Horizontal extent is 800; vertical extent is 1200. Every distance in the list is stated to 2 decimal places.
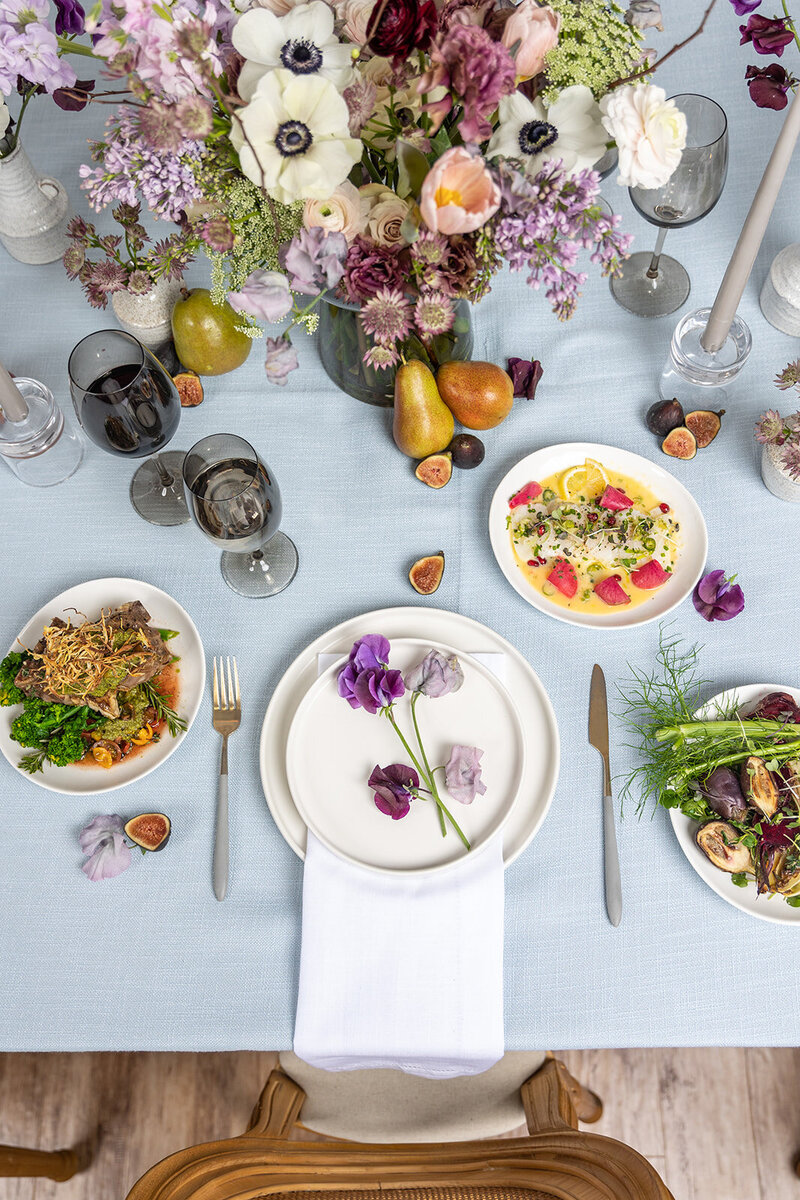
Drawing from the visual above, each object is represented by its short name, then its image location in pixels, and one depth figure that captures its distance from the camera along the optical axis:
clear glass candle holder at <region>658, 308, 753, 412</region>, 1.26
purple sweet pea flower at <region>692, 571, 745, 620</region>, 1.18
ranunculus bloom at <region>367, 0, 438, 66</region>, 0.75
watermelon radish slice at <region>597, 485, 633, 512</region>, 1.24
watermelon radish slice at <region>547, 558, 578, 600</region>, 1.21
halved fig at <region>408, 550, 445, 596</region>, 1.23
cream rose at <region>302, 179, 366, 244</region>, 0.88
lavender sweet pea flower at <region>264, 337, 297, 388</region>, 0.93
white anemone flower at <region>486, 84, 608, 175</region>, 0.89
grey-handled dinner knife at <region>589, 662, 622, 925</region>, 1.08
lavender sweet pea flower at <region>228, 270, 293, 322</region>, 0.88
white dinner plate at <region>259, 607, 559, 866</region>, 1.11
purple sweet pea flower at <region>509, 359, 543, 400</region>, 1.29
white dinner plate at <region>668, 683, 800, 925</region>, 1.06
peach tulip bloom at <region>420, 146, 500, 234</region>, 0.78
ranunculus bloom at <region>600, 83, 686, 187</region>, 0.84
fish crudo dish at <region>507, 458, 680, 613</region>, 1.21
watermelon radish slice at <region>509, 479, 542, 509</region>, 1.25
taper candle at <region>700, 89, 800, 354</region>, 0.95
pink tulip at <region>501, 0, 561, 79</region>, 0.84
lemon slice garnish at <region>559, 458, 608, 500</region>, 1.26
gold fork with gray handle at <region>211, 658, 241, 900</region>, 1.11
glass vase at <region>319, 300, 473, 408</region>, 1.18
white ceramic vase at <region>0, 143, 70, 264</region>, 1.31
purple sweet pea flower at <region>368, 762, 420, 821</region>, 1.07
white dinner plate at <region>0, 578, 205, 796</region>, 1.14
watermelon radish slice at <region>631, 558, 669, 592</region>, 1.20
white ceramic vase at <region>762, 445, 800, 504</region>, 1.22
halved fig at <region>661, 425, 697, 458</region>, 1.27
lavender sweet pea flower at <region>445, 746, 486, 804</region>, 1.08
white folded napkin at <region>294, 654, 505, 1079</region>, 1.04
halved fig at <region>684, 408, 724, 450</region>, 1.28
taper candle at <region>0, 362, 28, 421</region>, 1.18
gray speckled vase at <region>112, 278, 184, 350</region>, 1.26
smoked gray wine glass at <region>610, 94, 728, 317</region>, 1.15
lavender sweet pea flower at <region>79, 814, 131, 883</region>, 1.11
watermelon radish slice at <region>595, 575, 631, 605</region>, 1.19
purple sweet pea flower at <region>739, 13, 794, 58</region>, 1.08
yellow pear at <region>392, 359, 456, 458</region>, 1.17
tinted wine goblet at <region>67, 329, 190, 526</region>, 1.08
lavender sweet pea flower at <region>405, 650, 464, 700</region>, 1.10
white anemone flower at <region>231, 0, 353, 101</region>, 0.82
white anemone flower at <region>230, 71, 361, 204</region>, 0.81
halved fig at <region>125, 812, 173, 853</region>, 1.12
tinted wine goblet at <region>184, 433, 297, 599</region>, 1.05
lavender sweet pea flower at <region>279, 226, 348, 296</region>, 0.88
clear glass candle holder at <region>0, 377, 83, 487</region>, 1.28
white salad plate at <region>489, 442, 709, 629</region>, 1.20
